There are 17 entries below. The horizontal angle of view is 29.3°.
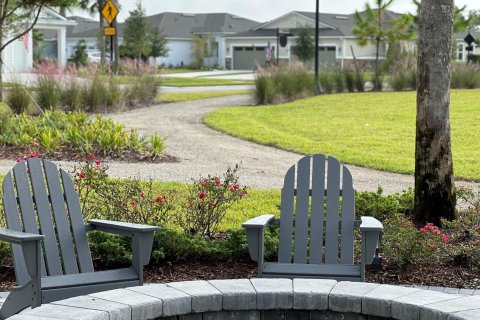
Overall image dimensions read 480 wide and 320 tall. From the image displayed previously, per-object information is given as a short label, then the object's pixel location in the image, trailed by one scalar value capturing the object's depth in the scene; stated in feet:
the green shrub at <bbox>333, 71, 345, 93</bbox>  97.76
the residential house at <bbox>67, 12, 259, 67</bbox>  237.86
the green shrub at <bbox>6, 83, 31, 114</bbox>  65.41
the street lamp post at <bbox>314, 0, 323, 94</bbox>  95.45
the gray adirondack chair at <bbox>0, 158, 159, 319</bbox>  16.60
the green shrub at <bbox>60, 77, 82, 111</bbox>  69.21
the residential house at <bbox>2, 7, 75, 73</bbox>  135.54
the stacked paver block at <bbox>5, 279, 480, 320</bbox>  14.73
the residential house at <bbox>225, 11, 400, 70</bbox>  210.59
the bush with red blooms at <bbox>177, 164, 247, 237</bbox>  24.53
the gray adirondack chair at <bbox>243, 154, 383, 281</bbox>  18.43
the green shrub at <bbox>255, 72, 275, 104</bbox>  83.99
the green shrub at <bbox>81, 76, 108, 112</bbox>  70.79
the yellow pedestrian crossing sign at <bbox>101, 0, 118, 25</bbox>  93.25
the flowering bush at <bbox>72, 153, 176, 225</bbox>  24.47
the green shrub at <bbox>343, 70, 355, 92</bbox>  97.66
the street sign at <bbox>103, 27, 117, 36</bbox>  90.82
